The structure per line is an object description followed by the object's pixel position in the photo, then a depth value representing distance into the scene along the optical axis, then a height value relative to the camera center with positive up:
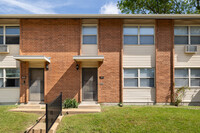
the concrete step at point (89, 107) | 8.06 -2.54
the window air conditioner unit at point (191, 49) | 9.34 +1.25
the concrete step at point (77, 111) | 7.17 -2.50
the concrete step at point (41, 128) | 4.94 -2.44
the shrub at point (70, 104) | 8.01 -2.35
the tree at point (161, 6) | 19.37 +9.42
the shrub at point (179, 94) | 9.18 -2.00
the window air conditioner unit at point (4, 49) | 9.14 +1.20
